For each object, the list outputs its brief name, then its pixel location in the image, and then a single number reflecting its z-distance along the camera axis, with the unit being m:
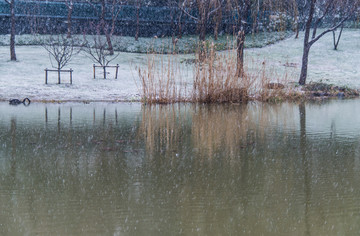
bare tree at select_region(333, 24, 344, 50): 28.31
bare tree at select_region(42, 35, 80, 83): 22.57
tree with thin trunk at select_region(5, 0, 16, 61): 22.33
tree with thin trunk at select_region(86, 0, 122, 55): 26.28
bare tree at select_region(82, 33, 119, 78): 25.44
